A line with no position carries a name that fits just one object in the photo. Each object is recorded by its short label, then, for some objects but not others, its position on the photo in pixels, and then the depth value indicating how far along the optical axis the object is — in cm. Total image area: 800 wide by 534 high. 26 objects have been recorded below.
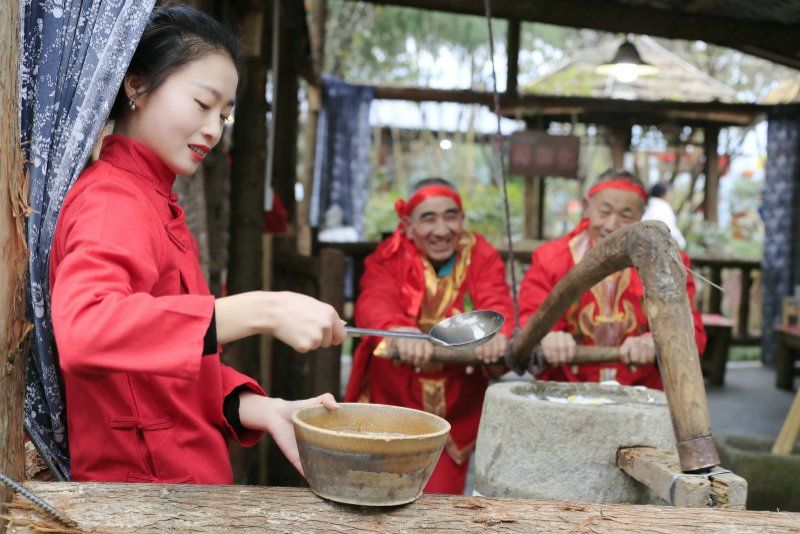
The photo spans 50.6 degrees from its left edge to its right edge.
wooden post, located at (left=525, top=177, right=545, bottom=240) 1037
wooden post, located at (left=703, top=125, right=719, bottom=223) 1145
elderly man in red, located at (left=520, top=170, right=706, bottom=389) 356
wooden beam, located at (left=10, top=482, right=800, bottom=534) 142
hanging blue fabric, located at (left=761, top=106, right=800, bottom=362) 1031
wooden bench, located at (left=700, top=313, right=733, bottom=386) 863
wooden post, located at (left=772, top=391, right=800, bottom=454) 393
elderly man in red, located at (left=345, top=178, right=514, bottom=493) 386
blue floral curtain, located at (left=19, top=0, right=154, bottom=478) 157
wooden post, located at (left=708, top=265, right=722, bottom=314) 1000
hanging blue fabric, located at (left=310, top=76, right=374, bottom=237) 1030
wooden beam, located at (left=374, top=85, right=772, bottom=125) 889
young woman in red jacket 130
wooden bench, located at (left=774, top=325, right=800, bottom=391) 858
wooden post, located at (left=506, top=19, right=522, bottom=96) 854
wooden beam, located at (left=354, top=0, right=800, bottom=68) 574
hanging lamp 843
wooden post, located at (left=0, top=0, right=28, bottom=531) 144
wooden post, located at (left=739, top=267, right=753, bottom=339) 1073
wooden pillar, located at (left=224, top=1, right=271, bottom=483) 451
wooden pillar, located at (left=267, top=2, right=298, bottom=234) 598
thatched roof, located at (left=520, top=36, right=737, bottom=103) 1243
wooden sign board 927
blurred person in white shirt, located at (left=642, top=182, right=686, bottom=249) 843
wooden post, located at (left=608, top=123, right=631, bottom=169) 1065
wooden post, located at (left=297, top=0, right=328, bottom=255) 1008
